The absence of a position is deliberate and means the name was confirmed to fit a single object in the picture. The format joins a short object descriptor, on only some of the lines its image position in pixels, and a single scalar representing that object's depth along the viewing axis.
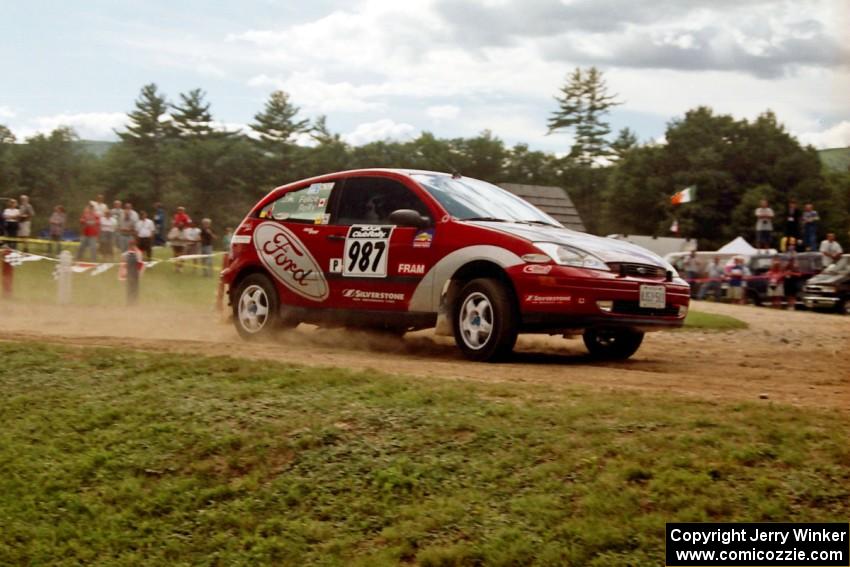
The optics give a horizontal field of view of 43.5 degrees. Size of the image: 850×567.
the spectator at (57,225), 25.38
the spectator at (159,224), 28.43
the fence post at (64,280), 18.48
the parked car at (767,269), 26.64
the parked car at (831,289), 23.95
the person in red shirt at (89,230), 23.03
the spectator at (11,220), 23.64
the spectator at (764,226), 28.72
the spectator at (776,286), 26.34
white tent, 41.86
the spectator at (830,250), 26.34
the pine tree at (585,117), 89.19
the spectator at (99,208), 23.42
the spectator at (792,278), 26.55
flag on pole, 36.25
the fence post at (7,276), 18.72
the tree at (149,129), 89.19
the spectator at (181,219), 24.95
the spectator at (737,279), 26.73
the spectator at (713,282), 27.61
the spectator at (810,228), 28.38
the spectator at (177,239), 24.88
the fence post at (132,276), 17.98
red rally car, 8.73
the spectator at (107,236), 23.58
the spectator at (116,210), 24.12
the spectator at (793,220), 27.72
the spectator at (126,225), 23.92
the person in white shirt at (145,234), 24.34
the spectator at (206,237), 24.62
